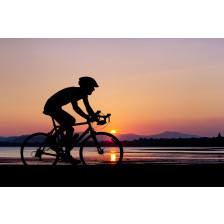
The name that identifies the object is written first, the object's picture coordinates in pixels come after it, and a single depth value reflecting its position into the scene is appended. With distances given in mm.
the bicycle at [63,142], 8305
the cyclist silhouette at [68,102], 8172
